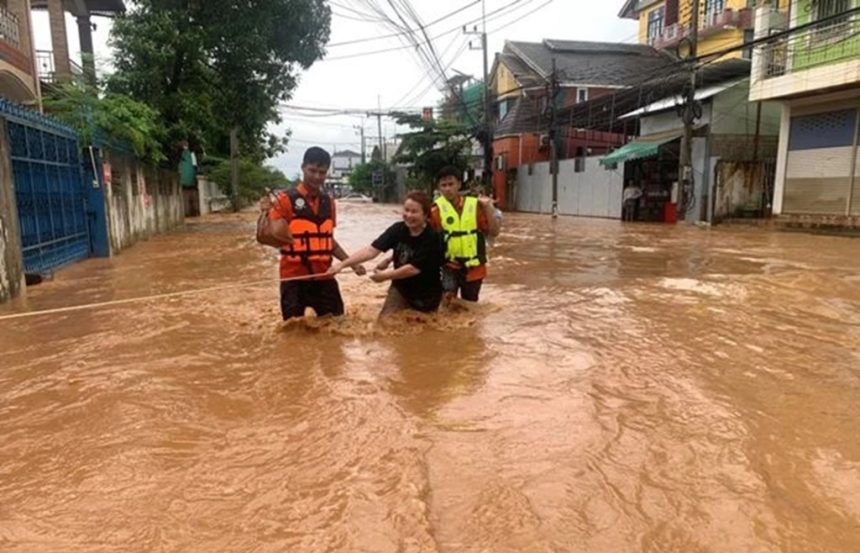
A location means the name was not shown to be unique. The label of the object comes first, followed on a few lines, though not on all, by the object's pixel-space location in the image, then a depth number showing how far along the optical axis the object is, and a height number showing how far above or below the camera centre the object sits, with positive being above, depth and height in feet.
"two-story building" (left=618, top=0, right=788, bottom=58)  98.90 +27.55
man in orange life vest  16.29 -1.27
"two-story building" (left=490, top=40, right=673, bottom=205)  112.68 +17.86
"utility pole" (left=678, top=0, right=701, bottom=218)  64.39 +4.55
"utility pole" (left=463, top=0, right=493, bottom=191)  98.27 +8.09
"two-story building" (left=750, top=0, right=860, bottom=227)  54.13 +7.14
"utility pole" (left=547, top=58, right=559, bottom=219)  85.30 +7.81
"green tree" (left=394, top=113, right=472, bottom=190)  117.29 +7.97
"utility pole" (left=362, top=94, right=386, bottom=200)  205.32 +15.39
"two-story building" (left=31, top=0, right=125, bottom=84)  57.46 +16.36
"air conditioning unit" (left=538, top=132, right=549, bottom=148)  112.98 +7.96
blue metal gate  30.25 -0.06
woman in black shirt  17.26 -2.01
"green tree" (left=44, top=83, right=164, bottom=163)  38.40 +4.67
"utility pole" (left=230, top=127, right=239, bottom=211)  108.58 +2.85
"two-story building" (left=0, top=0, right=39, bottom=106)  46.24 +10.09
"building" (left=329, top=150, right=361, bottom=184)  389.39 +17.15
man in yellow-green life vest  19.58 -1.23
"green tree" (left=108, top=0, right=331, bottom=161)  57.06 +12.53
